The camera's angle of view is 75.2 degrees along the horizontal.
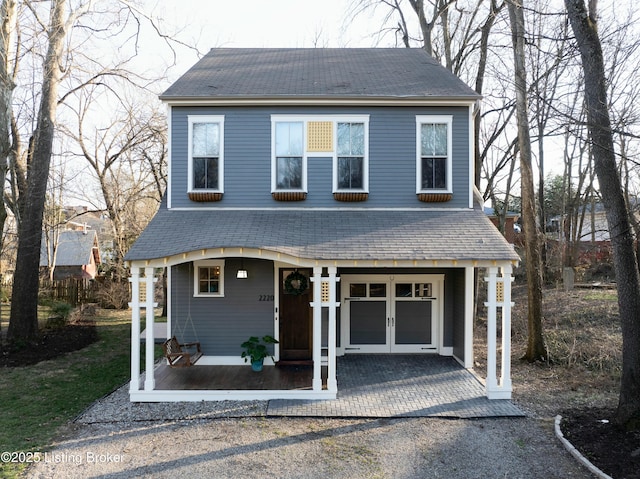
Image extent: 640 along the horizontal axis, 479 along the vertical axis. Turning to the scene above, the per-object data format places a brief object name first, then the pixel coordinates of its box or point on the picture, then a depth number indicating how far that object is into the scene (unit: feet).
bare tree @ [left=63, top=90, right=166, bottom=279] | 60.80
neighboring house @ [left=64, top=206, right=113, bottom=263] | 70.79
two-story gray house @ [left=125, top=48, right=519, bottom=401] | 29.12
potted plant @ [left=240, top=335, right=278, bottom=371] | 27.20
